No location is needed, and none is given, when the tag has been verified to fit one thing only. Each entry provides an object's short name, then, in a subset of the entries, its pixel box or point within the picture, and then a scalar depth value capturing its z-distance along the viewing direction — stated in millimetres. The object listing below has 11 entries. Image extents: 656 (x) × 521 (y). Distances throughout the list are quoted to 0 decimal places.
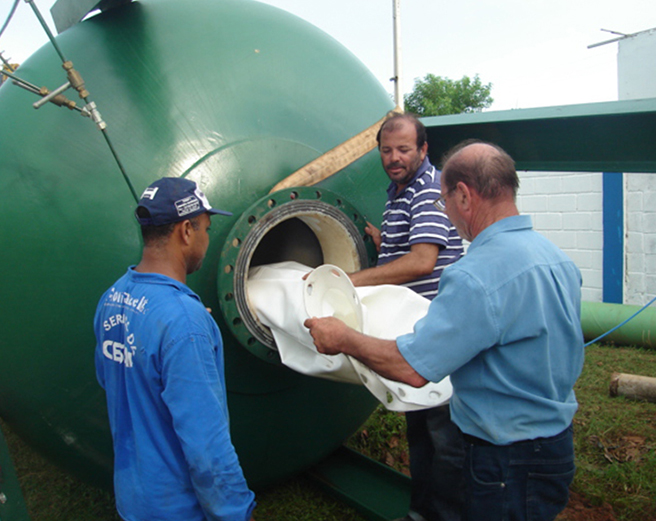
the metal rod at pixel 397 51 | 5026
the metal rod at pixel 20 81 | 1943
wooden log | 4426
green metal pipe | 5664
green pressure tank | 2125
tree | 24078
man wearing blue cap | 1499
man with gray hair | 1588
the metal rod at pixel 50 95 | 1889
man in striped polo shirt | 2354
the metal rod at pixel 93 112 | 1928
